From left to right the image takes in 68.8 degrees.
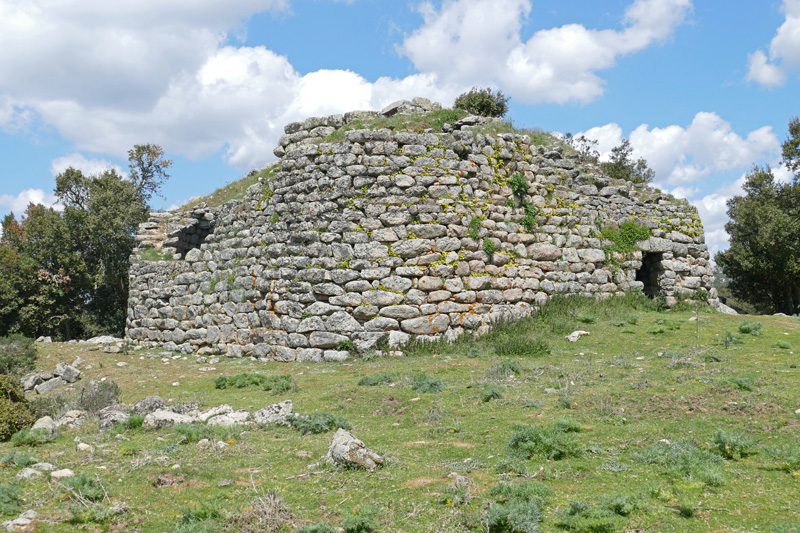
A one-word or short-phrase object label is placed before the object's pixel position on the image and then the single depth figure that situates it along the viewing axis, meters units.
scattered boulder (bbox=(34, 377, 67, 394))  12.45
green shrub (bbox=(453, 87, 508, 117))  19.50
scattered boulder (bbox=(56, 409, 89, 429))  8.11
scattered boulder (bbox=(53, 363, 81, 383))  13.25
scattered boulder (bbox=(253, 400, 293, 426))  7.75
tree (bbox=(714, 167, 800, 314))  24.30
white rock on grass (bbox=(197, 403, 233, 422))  7.98
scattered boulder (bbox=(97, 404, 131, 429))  7.66
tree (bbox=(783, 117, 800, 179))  27.03
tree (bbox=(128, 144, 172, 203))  28.54
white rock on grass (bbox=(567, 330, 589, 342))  12.42
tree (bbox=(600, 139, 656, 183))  24.01
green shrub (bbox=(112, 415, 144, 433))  7.41
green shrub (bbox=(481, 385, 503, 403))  8.20
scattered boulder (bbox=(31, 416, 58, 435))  7.61
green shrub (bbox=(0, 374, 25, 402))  8.45
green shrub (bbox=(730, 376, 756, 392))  7.57
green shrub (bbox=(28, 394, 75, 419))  8.90
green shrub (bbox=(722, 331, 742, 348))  11.21
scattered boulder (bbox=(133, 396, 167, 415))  8.35
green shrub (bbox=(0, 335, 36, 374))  13.92
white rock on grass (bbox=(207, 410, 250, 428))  7.61
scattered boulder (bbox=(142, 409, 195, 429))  7.49
